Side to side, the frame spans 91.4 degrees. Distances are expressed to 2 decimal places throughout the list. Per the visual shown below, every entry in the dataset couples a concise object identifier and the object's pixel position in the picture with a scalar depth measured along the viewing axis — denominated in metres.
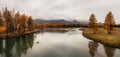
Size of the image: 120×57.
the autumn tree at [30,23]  48.86
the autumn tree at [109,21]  33.59
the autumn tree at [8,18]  33.35
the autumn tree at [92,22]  35.75
